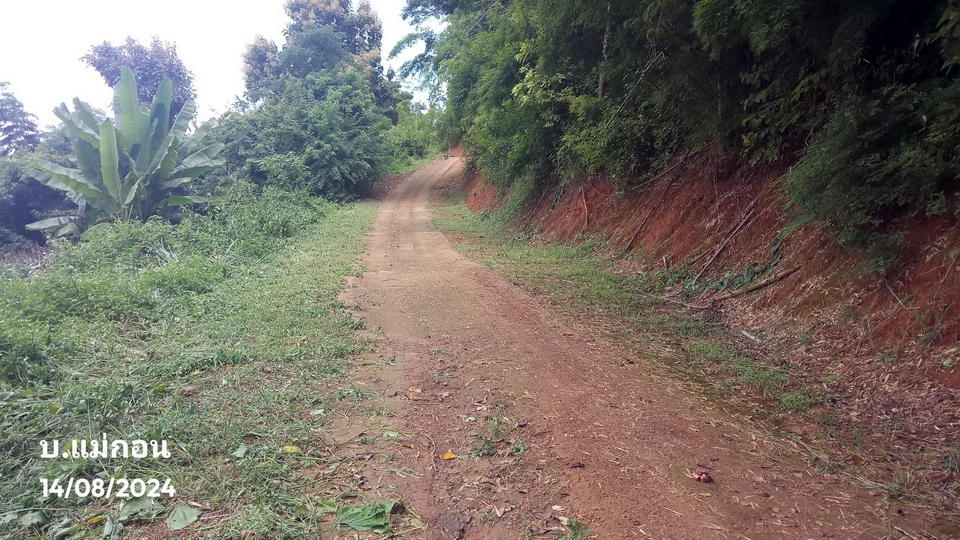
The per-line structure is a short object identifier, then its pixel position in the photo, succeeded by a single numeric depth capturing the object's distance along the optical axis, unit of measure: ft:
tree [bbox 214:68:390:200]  83.56
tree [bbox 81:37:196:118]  97.45
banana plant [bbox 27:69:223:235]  49.70
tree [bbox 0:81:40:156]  86.99
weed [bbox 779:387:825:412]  15.71
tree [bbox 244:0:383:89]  111.96
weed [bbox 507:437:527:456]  13.05
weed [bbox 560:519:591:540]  10.13
